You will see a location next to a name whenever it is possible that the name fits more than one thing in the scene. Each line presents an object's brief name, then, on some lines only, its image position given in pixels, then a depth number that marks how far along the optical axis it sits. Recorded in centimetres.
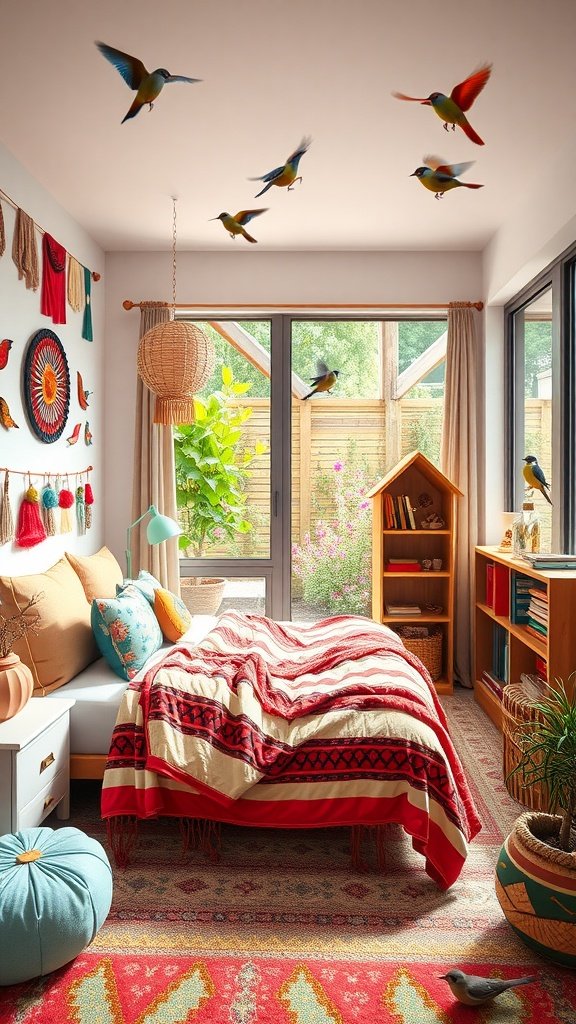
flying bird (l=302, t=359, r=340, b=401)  505
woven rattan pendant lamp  398
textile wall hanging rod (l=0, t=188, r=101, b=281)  332
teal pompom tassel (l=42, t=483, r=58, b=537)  379
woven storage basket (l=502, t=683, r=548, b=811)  300
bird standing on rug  184
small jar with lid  379
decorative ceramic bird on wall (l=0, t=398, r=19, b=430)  330
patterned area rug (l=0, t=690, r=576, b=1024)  189
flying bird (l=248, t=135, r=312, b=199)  278
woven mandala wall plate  361
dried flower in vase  278
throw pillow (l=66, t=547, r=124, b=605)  370
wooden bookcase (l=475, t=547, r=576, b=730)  311
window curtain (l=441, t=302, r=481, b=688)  486
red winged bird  235
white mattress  295
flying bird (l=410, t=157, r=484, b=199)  291
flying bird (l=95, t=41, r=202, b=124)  218
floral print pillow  320
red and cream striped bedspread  248
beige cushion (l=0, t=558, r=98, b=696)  301
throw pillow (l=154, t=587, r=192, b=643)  371
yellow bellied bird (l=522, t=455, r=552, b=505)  372
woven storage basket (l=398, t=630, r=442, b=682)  467
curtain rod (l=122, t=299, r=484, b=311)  487
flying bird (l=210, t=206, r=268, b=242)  349
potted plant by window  496
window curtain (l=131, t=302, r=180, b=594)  482
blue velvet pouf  189
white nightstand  241
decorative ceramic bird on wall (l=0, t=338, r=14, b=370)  329
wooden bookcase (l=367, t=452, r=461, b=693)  468
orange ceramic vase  259
